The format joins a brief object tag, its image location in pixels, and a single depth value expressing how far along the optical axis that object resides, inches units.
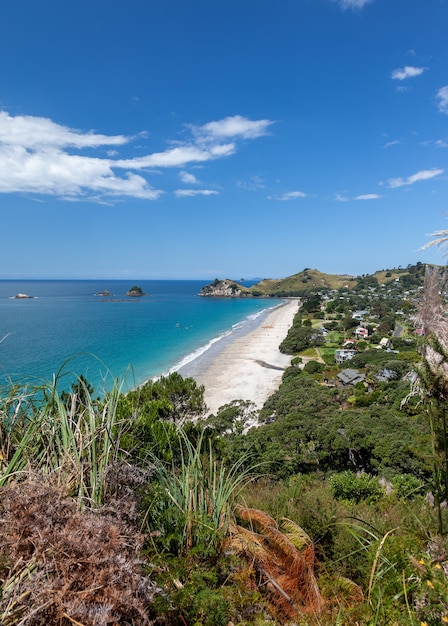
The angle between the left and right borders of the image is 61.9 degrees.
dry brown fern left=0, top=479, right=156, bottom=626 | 50.1
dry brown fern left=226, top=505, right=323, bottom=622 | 78.2
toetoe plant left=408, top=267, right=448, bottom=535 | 85.6
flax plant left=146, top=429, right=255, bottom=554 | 81.3
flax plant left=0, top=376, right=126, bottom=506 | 78.7
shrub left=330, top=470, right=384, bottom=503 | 277.2
